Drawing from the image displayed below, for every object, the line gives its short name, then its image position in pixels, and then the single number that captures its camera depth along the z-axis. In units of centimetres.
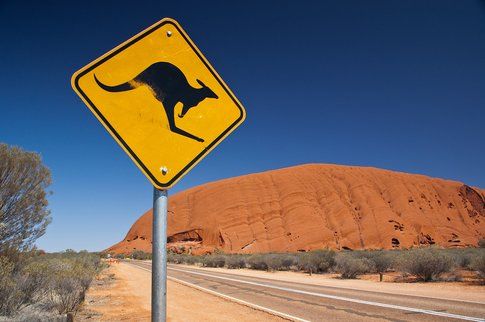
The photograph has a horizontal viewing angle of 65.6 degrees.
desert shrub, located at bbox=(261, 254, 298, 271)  3694
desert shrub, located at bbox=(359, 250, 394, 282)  2672
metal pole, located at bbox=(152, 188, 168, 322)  180
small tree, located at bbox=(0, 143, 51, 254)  968
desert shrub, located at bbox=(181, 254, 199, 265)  5838
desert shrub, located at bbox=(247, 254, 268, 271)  3892
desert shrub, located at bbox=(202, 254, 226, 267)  4818
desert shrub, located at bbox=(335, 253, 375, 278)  2550
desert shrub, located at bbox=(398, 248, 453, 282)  2105
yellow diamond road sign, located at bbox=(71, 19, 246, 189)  195
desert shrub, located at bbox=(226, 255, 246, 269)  4425
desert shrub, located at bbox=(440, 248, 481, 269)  2511
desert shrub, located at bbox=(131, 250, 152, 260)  8119
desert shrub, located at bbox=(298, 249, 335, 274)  3188
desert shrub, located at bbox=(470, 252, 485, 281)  1830
